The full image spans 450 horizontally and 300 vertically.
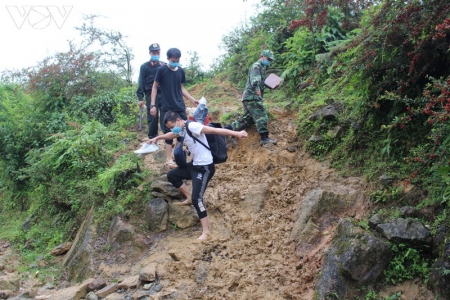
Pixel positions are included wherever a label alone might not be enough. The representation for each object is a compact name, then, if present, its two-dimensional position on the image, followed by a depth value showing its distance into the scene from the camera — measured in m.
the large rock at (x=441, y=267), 4.14
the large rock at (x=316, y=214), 5.81
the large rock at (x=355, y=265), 4.68
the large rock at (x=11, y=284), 6.91
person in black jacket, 7.95
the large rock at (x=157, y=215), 7.01
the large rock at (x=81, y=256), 6.86
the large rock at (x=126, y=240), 6.76
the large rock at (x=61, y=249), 8.16
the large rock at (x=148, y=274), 5.75
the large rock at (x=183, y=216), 6.94
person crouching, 6.12
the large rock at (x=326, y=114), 7.69
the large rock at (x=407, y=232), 4.64
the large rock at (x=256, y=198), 7.00
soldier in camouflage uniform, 8.27
